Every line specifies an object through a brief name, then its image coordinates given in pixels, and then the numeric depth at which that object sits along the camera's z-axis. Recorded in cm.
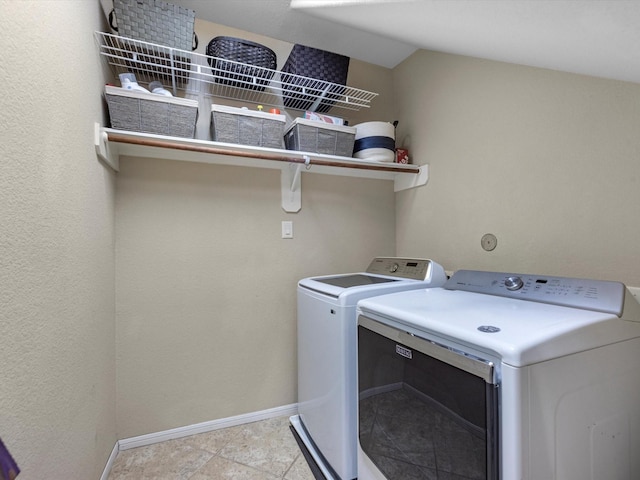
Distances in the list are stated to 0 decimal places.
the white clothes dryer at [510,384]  72
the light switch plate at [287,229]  201
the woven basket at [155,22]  140
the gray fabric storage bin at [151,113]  141
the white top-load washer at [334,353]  132
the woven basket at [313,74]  176
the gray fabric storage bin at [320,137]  177
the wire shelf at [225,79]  152
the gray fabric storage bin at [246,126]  162
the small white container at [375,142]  193
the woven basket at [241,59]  160
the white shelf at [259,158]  144
